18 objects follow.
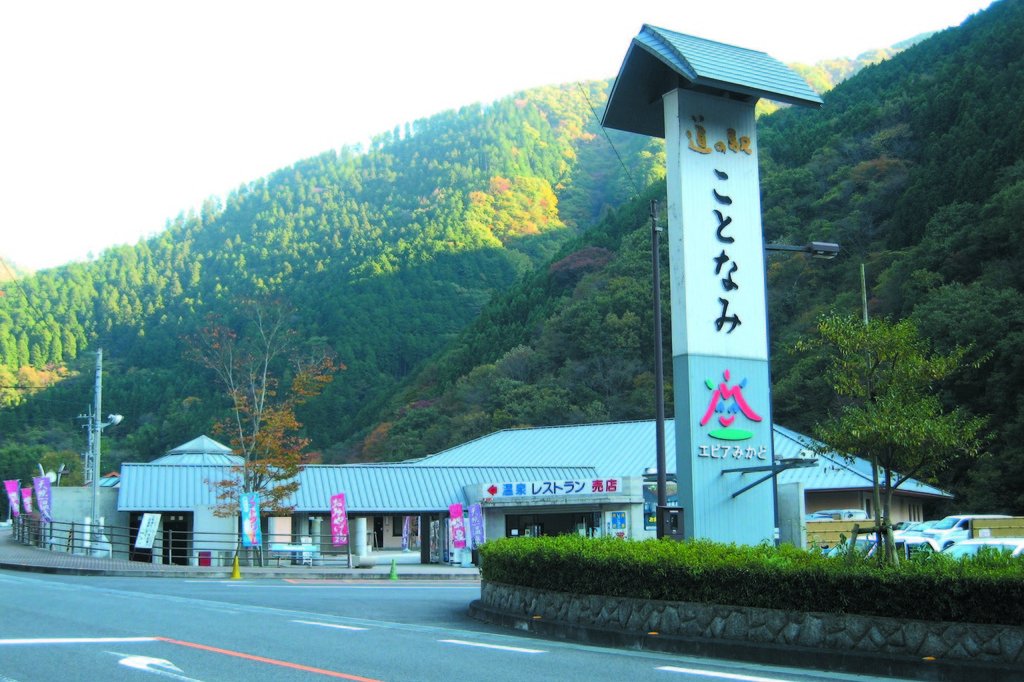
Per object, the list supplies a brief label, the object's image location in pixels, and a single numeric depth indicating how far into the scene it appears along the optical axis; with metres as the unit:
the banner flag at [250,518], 29.86
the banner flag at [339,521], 34.22
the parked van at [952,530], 27.70
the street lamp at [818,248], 16.89
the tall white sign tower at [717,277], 17.75
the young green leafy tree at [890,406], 12.12
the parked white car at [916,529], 28.05
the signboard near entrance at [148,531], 30.94
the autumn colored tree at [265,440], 32.78
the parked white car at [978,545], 18.94
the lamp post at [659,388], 17.08
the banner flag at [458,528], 35.88
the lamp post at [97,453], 34.50
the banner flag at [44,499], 35.12
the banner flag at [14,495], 41.88
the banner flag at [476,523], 35.38
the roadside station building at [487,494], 35.22
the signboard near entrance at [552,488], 35.06
